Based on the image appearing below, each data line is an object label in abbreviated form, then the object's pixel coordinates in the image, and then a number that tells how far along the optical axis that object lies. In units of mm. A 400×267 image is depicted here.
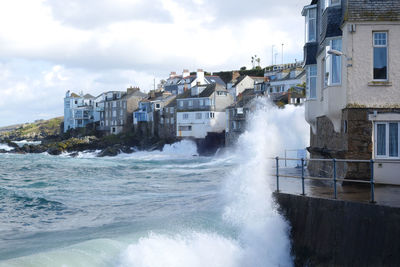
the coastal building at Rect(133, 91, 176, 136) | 73675
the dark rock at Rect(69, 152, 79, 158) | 62062
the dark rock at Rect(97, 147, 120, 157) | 61722
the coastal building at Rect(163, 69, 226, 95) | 83625
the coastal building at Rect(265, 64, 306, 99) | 63650
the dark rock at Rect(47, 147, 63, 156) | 66075
